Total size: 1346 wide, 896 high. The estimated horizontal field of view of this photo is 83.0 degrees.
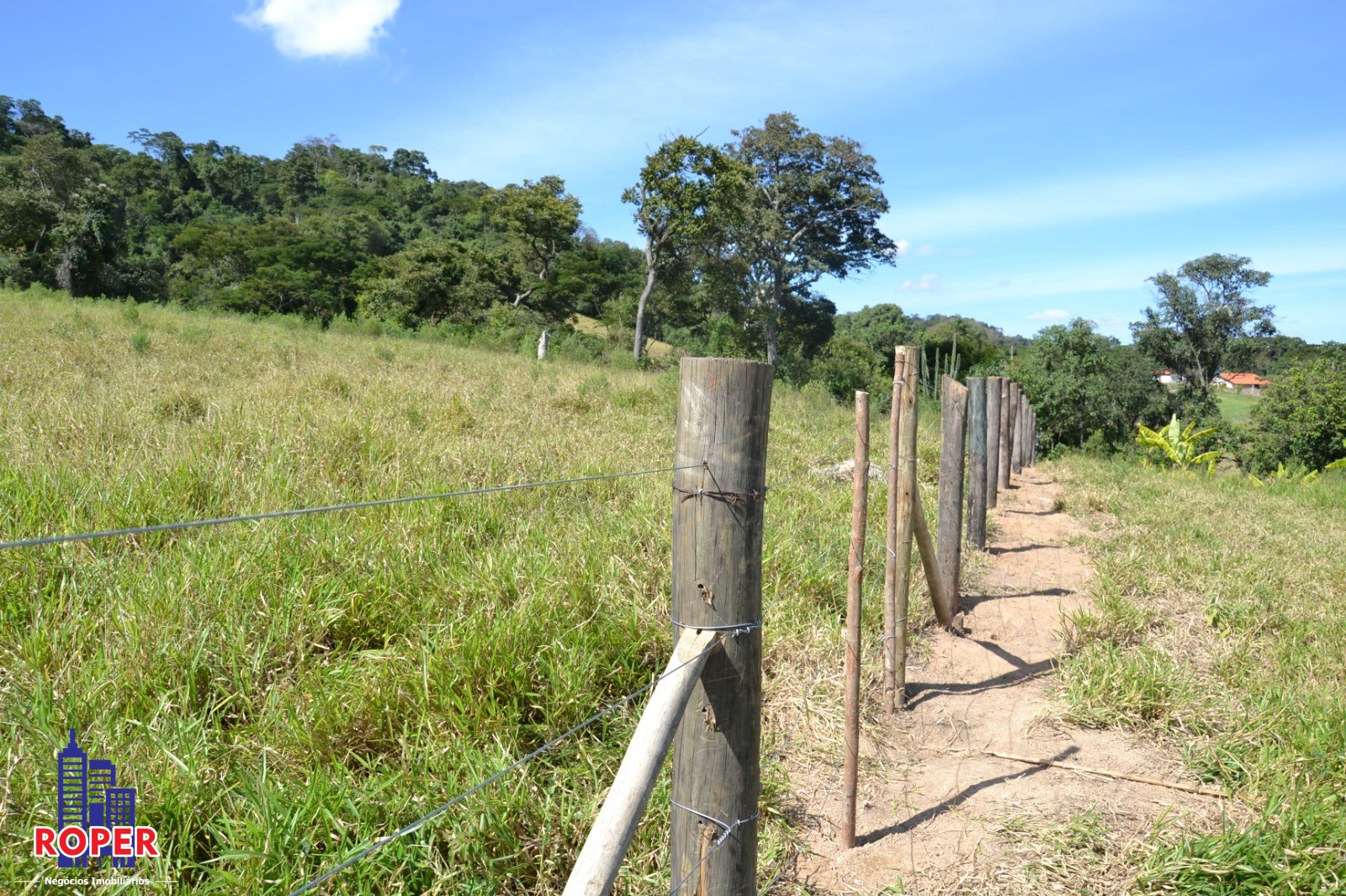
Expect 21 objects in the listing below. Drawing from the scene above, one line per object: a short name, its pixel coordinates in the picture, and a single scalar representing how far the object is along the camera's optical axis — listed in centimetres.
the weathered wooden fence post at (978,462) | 634
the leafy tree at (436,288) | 3138
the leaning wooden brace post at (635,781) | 132
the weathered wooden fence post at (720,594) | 173
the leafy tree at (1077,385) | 2661
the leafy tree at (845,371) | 2558
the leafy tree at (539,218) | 3086
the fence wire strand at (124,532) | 111
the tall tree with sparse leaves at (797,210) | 3000
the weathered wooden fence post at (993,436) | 896
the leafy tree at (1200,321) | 3178
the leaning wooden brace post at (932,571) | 363
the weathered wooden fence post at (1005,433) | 1062
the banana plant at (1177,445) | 1941
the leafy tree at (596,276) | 4200
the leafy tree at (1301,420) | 2403
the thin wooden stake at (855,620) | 270
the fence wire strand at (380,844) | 139
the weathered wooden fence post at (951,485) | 470
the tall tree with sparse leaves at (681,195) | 2512
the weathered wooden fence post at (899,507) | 358
